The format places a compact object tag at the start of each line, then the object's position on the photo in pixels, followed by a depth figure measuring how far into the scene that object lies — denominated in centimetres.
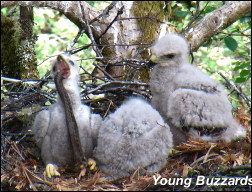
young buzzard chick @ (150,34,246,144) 788
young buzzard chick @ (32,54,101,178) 756
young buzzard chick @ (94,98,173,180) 734
